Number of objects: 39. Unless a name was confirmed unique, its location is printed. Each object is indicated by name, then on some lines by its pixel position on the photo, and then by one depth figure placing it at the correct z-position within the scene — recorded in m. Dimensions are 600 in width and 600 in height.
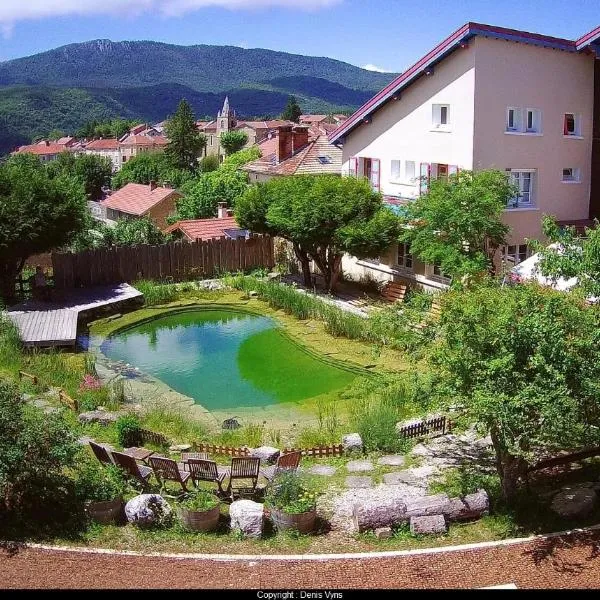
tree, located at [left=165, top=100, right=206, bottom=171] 107.50
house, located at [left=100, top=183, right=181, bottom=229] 61.41
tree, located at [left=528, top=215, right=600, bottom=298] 12.64
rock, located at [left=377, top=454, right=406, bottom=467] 14.59
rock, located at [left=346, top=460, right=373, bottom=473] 14.38
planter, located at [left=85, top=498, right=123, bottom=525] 11.83
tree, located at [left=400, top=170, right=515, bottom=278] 23.98
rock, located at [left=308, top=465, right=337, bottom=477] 14.20
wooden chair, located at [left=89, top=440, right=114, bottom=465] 13.62
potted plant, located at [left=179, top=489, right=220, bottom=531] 11.70
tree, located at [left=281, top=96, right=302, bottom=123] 169.62
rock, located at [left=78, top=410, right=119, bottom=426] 16.58
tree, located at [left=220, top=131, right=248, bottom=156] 113.56
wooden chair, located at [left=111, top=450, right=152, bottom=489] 12.86
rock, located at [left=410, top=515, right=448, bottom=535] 11.60
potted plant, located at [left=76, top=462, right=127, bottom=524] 11.85
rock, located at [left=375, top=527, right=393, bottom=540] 11.50
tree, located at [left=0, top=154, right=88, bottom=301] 26.80
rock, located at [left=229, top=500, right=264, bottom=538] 11.62
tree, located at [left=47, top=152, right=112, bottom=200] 94.38
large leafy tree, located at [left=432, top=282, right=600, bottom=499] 10.60
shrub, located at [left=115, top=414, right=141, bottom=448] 15.21
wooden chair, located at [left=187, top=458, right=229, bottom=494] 12.95
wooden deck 23.61
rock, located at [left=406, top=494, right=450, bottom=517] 11.78
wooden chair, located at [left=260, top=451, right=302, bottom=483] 13.29
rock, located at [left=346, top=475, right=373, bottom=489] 13.59
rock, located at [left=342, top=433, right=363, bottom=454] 15.09
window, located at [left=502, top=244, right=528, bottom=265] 27.94
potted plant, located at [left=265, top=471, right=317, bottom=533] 11.66
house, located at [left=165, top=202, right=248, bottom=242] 37.94
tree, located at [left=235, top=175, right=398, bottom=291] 27.97
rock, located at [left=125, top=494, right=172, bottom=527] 11.72
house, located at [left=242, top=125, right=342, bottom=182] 39.16
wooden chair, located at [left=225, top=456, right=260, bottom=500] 13.05
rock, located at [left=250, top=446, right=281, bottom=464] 14.70
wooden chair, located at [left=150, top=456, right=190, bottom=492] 12.80
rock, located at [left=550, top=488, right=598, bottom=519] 11.91
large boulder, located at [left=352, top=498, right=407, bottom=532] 11.65
